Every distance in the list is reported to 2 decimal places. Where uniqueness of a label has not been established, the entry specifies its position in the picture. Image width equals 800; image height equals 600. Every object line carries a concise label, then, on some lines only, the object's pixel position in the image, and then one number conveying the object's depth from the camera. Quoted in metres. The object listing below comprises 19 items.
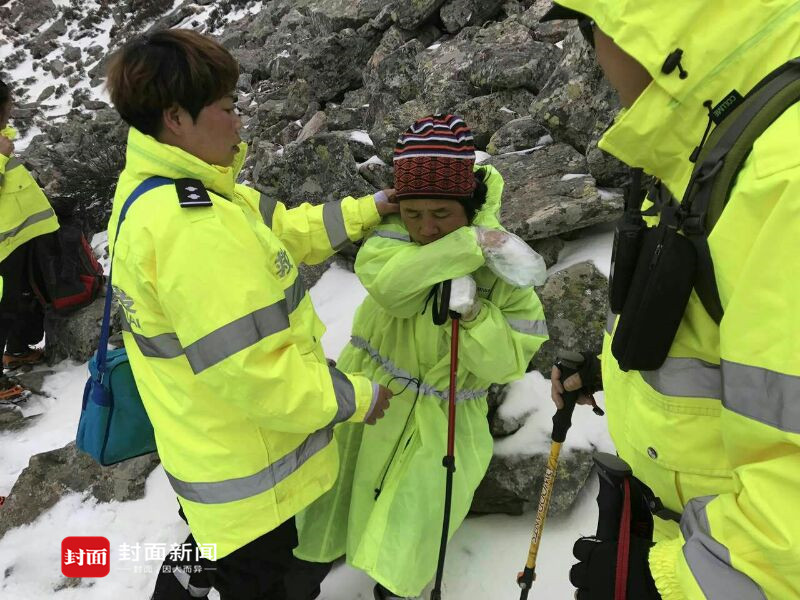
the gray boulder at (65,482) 3.23
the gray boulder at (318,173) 4.37
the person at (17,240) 4.16
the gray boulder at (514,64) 5.09
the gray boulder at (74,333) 5.01
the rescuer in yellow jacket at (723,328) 0.79
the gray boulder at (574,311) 3.01
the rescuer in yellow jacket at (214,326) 1.46
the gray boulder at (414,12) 7.63
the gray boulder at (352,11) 9.55
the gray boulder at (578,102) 3.86
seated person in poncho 1.99
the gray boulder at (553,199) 3.29
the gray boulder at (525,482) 2.67
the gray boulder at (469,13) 7.44
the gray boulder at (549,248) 3.52
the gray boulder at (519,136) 4.41
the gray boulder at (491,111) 4.89
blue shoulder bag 1.88
